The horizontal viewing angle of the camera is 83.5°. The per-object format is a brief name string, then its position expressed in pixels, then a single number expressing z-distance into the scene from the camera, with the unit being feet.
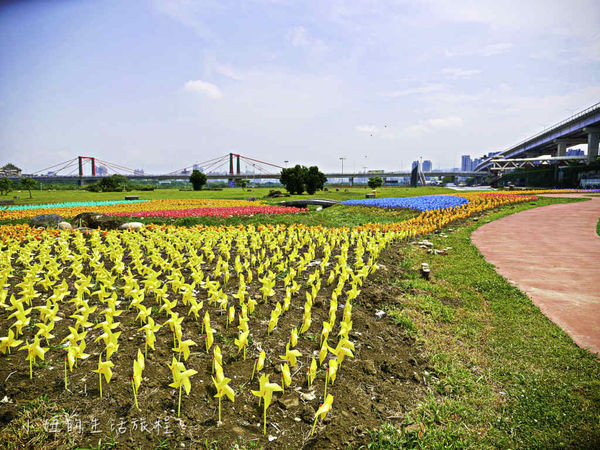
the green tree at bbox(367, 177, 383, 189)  132.98
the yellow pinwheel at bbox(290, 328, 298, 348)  11.03
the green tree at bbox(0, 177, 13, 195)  111.14
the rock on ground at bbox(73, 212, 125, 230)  35.17
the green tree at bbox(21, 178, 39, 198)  112.88
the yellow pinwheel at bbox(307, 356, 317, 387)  9.63
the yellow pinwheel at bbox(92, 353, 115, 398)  8.69
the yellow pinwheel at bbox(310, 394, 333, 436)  8.03
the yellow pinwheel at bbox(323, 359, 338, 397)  9.58
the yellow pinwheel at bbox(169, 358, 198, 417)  8.33
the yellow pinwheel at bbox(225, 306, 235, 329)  12.24
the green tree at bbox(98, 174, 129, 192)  171.22
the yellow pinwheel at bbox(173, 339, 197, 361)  9.77
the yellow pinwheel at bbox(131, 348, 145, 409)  8.43
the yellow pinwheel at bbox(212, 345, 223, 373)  9.17
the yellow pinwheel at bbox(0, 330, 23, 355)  9.70
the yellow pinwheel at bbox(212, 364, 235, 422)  8.27
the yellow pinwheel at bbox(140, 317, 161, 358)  10.44
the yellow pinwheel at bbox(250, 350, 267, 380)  9.80
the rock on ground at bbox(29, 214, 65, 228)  34.30
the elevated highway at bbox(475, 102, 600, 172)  160.24
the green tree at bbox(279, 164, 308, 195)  119.85
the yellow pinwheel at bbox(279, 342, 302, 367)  9.97
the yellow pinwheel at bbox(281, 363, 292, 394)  9.17
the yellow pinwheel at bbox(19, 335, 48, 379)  9.27
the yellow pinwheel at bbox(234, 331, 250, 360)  10.59
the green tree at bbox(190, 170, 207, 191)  163.73
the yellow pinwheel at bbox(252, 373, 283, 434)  8.20
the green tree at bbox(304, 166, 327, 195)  124.16
